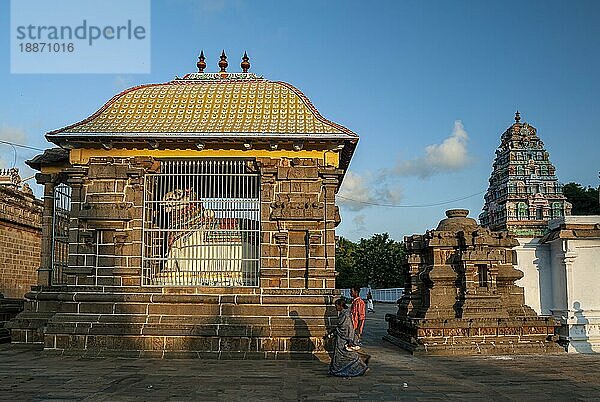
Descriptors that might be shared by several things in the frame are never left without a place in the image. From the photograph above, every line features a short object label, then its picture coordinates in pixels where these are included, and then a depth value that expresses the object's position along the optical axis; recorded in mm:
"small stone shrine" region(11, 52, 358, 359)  12570
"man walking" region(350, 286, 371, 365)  12000
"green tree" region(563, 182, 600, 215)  59406
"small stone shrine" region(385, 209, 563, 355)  13898
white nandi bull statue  13289
